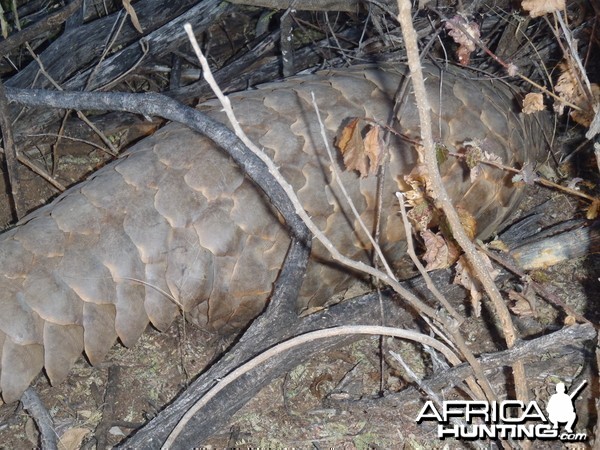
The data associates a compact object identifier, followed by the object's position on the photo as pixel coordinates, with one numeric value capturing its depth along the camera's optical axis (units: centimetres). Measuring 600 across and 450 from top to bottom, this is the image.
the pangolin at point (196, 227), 190
